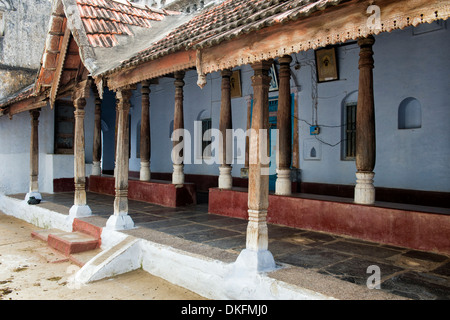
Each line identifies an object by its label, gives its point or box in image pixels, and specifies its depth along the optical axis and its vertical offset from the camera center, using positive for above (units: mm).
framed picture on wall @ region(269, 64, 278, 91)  10461 +2321
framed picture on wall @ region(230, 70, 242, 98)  11739 +2463
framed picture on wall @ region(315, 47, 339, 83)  9188 +2389
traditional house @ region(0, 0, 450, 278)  4523 +1192
